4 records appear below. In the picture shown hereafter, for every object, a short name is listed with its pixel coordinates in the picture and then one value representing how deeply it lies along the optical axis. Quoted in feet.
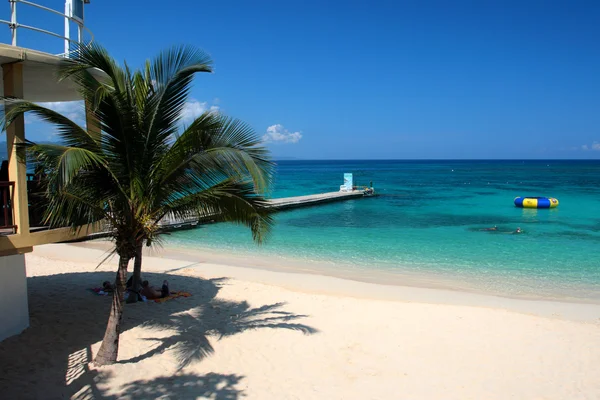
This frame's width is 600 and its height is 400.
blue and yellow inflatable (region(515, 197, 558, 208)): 102.22
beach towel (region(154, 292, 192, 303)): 29.00
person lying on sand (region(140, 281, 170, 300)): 29.35
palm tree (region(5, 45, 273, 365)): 17.15
